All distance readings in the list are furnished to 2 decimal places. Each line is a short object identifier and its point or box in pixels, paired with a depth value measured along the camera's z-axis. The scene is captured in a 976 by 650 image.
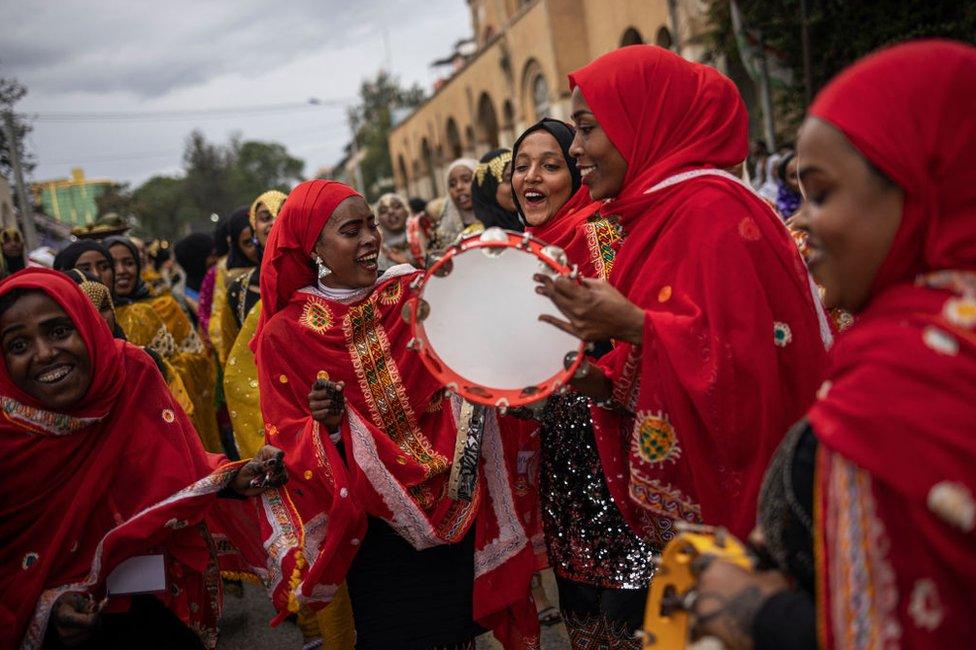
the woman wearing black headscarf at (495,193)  5.23
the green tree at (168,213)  58.16
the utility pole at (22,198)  19.75
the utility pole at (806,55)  12.09
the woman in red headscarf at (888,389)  1.28
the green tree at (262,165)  84.45
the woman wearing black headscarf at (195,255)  8.07
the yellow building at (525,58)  17.36
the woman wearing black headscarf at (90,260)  5.32
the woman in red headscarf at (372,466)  2.92
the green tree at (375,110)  63.03
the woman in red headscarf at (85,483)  2.50
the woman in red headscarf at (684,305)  2.11
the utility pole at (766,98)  13.28
